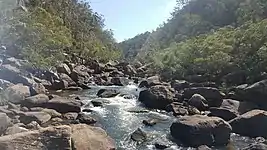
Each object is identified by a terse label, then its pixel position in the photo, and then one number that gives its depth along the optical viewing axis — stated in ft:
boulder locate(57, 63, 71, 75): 46.04
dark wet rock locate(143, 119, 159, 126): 25.31
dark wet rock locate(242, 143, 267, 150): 18.39
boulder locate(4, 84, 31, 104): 27.89
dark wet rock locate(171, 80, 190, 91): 41.71
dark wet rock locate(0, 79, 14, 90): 30.03
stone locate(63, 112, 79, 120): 25.30
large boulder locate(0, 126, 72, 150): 13.82
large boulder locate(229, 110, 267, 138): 23.06
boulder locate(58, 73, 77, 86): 42.47
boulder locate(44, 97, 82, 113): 27.02
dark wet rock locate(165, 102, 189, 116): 28.85
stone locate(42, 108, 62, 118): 25.27
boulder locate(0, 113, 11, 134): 18.63
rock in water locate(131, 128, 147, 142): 21.41
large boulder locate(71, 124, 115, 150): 15.83
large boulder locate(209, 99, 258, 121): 26.62
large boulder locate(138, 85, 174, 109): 31.61
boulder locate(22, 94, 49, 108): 27.41
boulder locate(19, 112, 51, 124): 22.89
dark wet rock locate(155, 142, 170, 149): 20.36
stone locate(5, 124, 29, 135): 18.65
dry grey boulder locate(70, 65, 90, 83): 46.39
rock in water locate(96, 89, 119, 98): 35.78
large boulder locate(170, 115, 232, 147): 21.08
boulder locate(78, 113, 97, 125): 24.76
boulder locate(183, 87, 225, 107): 31.06
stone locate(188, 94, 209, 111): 30.39
